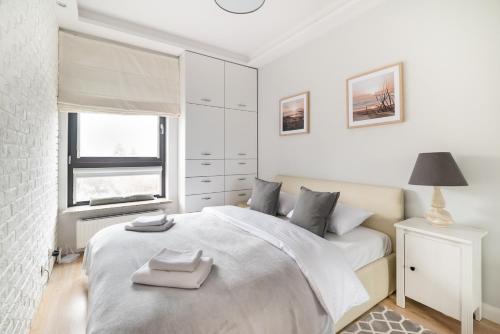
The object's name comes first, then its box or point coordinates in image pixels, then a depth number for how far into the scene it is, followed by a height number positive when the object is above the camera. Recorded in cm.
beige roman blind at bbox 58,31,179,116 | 279 +113
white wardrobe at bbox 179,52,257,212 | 331 +50
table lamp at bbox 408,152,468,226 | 167 -7
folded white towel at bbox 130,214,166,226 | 208 -48
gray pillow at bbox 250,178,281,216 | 259 -35
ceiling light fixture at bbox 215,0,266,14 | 203 +140
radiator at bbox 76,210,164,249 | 283 -72
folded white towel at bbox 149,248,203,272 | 124 -51
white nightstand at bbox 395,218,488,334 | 157 -72
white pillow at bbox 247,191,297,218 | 258 -41
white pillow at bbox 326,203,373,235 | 204 -46
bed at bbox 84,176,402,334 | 105 -62
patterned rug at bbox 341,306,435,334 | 164 -113
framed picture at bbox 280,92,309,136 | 310 +71
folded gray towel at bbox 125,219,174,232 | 203 -53
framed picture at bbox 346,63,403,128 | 220 +68
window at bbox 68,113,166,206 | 299 +14
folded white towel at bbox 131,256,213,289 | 120 -57
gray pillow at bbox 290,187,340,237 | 197 -38
